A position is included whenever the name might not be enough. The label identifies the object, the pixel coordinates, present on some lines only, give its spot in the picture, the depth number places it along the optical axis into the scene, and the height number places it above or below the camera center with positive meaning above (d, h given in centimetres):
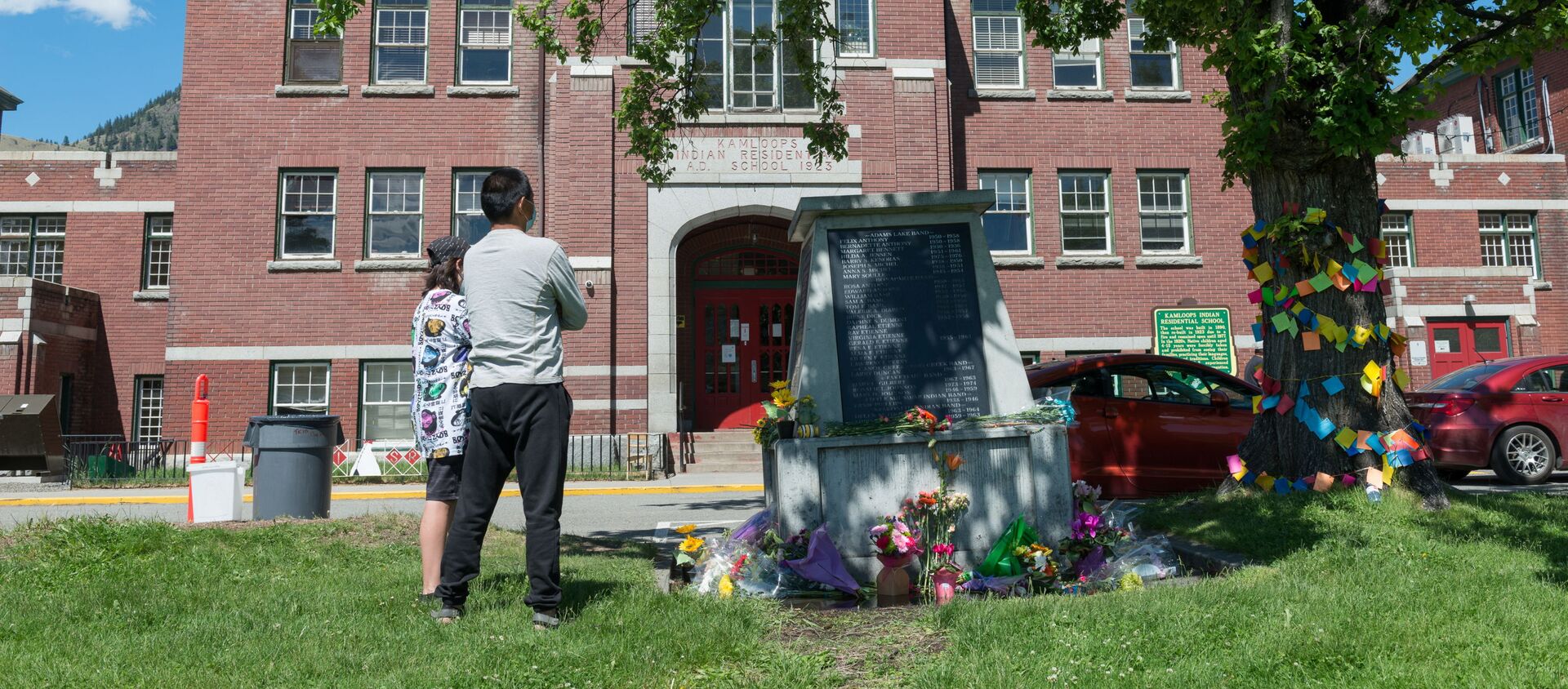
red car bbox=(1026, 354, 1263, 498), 1030 -17
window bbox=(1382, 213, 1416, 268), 2291 +354
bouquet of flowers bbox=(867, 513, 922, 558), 565 -67
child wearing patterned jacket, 489 +8
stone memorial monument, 599 +26
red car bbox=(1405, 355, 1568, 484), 1211 -23
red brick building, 1903 +424
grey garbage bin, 870 -32
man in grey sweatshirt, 451 +7
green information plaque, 2002 +139
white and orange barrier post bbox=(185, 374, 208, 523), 912 -3
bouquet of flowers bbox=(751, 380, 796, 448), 614 +1
